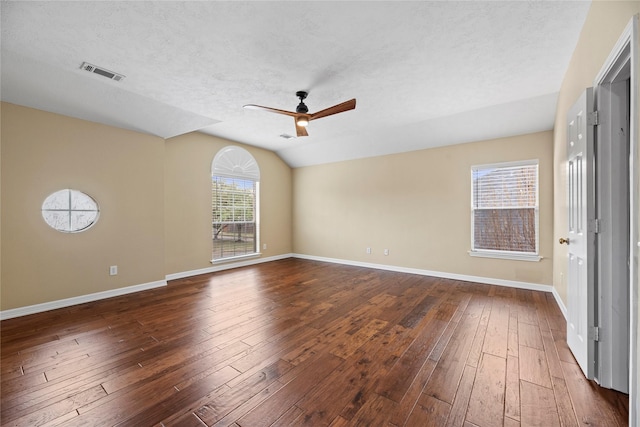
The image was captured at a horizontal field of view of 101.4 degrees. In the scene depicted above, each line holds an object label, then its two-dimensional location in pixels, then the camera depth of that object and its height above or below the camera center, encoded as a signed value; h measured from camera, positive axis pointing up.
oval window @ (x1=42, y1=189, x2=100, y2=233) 3.42 +0.04
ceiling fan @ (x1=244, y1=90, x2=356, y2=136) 2.87 +1.17
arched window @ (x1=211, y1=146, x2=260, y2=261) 5.56 +0.25
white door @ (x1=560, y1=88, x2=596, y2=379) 1.82 -0.17
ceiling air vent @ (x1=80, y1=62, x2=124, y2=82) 2.68 +1.52
